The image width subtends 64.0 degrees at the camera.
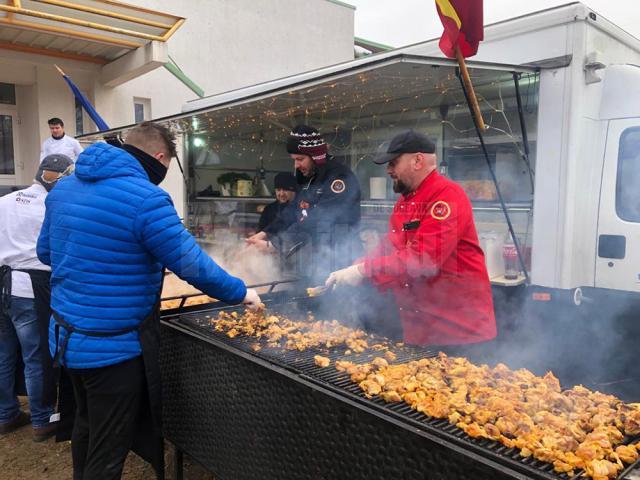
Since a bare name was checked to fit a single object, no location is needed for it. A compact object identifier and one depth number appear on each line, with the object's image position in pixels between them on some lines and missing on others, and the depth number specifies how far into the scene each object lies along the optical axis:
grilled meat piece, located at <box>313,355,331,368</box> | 2.39
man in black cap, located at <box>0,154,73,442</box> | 4.00
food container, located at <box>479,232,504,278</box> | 4.45
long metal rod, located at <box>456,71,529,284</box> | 4.00
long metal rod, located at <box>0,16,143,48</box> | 7.25
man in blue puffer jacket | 2.37
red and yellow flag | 3.09
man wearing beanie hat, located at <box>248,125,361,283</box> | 4.33
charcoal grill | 1.62
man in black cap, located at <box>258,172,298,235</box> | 4.95
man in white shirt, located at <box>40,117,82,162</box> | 8.11
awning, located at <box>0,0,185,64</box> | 7.18
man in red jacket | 2.74
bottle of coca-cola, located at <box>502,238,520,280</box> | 4.24
